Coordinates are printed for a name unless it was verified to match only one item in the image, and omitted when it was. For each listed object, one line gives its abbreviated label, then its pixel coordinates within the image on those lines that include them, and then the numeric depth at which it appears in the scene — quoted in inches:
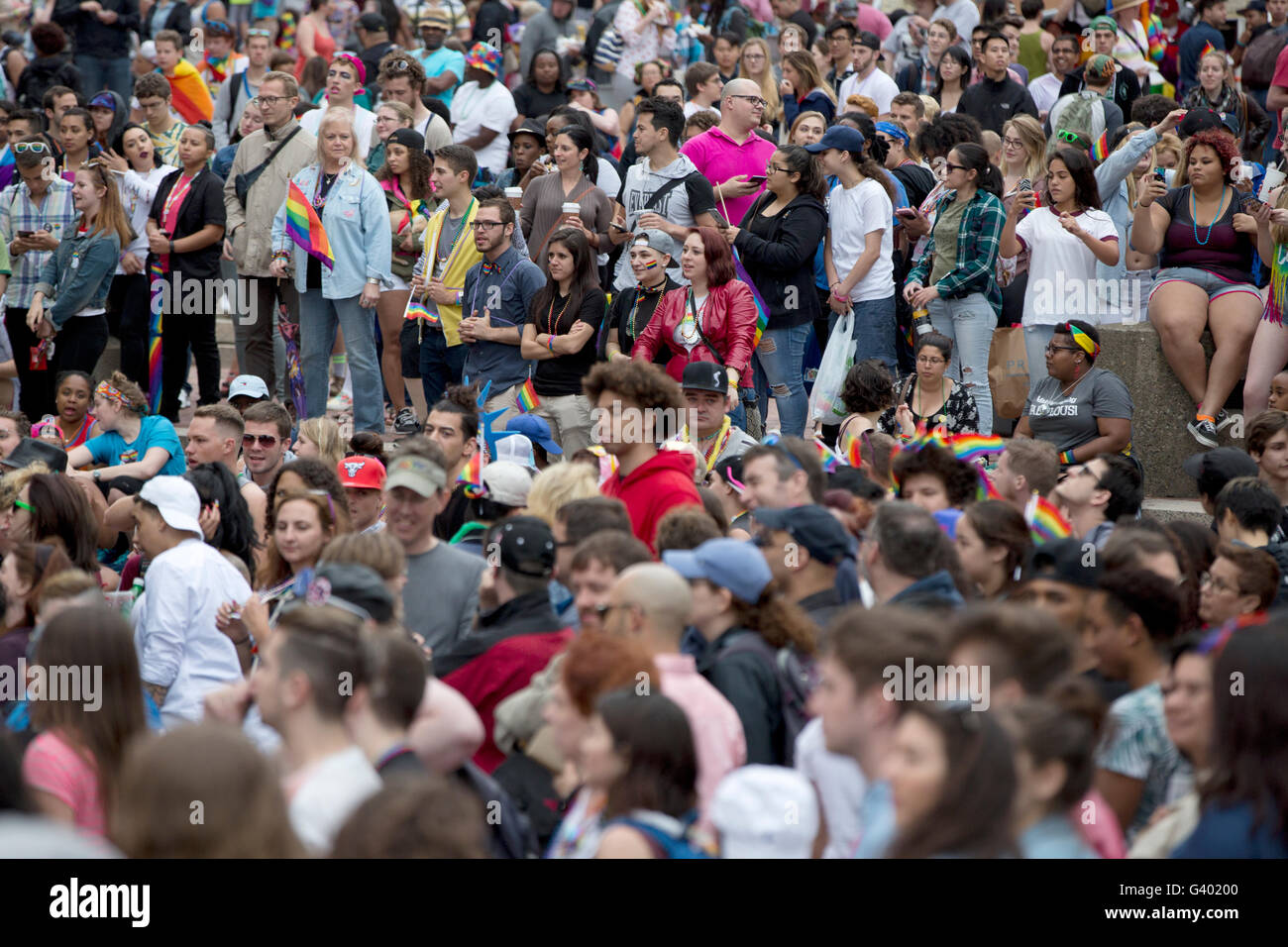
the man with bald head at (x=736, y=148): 805.2
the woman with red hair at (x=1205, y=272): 681.0
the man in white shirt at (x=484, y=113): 970.7
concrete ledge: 698.2
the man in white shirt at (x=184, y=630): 427.2
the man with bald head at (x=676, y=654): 307.6
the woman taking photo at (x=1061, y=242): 706.2
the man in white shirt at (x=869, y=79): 1004.6
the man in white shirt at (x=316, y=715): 269.9
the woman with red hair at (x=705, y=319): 669.9
